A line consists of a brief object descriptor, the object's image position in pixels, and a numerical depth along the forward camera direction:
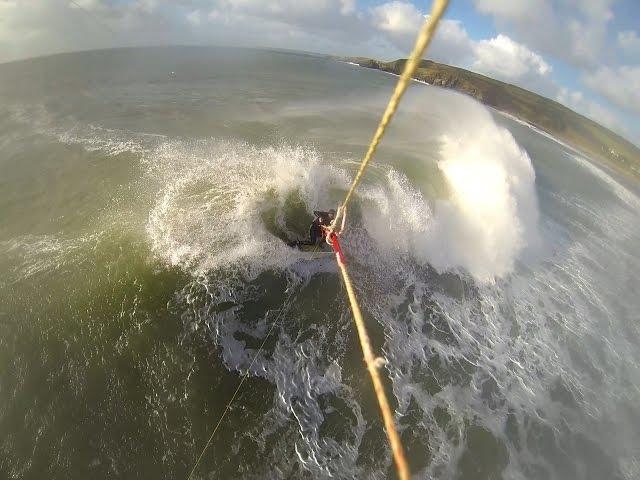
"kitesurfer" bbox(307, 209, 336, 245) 9.75
